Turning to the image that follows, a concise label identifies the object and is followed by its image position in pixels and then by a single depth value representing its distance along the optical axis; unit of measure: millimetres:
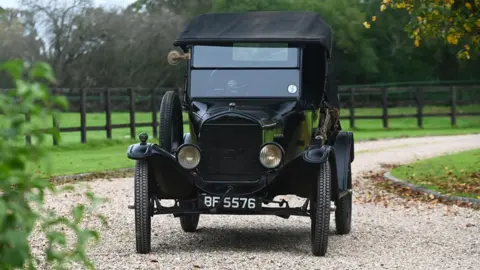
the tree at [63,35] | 57969
